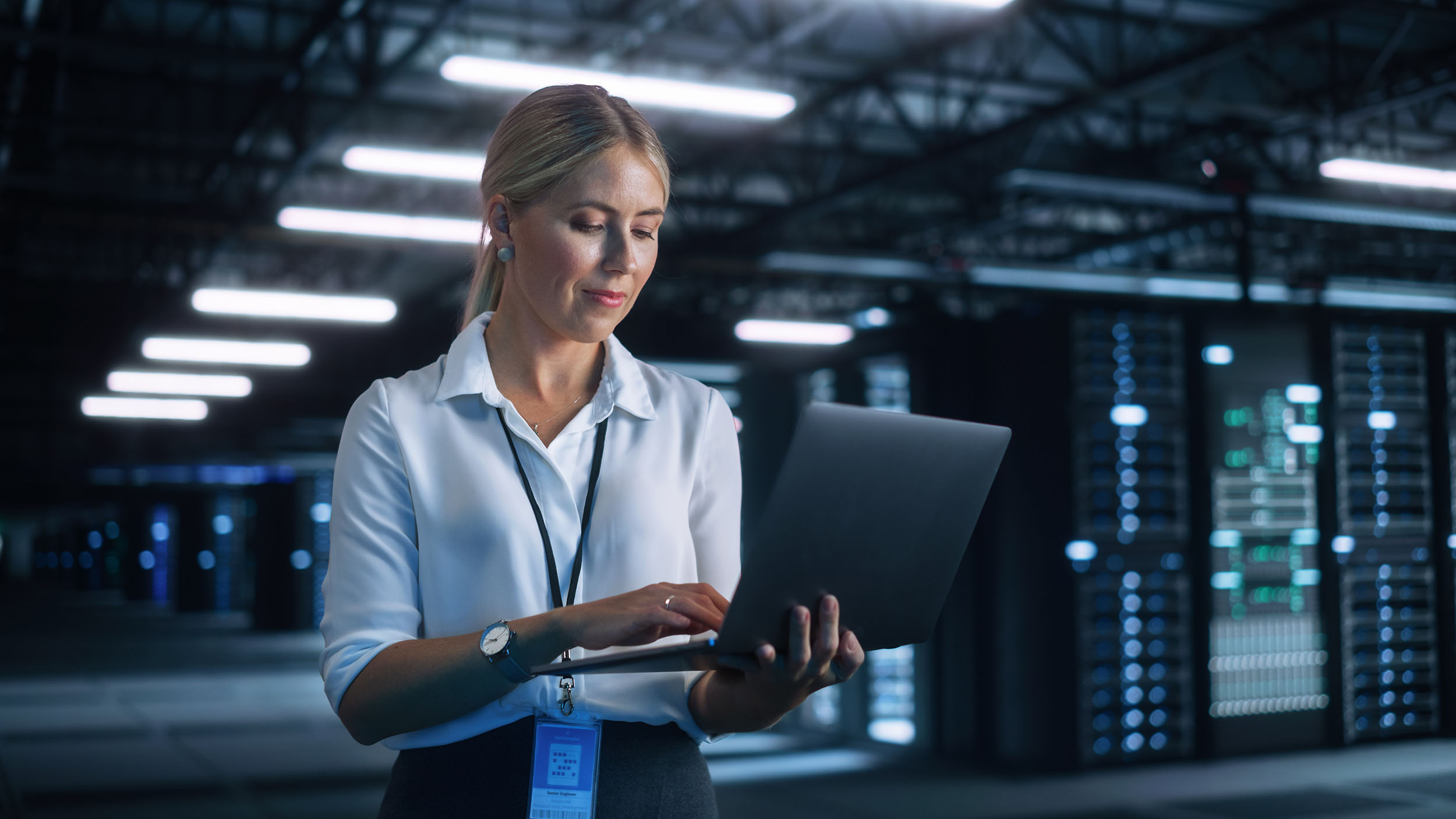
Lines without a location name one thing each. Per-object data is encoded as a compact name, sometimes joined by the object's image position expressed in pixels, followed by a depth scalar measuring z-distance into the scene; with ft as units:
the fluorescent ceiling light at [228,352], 38.93
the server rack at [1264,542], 23.21
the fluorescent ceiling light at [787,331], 38.91
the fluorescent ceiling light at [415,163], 24.73
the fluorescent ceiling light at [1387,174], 29.22
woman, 4.03
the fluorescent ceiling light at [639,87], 20.45
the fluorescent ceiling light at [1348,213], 37.88
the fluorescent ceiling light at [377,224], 31.30
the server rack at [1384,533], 24.38
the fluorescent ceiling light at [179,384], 47.78
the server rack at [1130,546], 22.34
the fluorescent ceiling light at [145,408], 55.16
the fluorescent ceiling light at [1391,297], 51.65
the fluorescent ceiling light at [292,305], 35.19
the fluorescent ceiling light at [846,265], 51.80
